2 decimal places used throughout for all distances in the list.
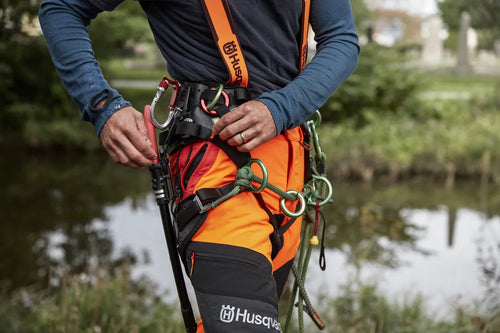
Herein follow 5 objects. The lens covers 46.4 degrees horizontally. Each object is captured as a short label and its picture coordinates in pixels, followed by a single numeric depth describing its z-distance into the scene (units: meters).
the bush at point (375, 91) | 14.81
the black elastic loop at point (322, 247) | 2.01
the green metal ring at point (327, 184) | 1.86
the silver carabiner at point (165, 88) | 1.75
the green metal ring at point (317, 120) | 2.08
